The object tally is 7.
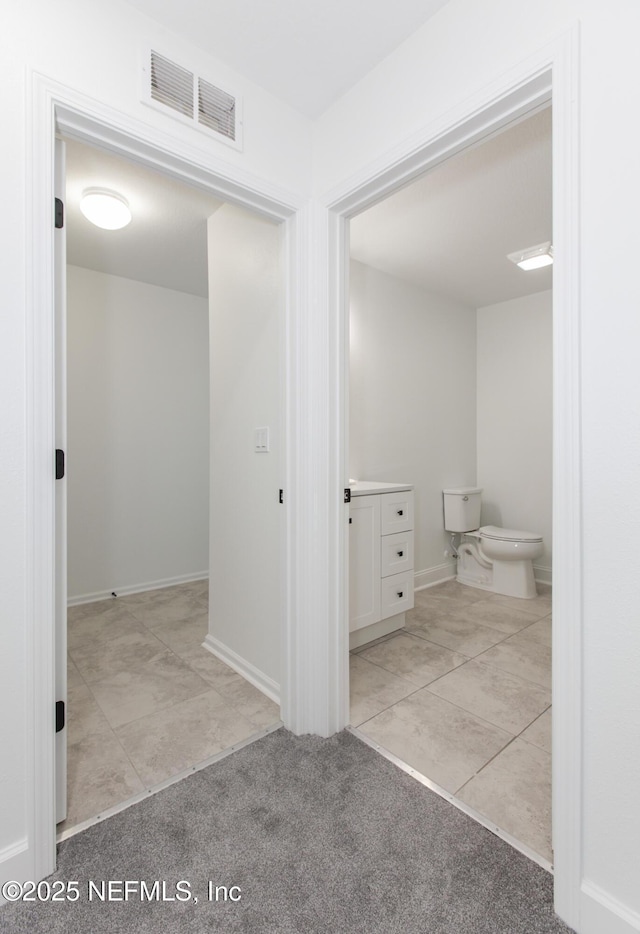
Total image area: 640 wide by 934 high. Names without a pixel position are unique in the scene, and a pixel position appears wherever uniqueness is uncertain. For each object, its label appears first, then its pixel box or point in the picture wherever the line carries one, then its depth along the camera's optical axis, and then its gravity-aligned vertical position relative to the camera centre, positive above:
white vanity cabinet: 2.46 -0.55
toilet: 3.43 -0.70
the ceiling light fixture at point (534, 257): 2.86 +1.34
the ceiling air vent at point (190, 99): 1.39 +1.19
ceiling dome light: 2.27 +1.32
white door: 1.28 +0.00
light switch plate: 2.09 +0.11
